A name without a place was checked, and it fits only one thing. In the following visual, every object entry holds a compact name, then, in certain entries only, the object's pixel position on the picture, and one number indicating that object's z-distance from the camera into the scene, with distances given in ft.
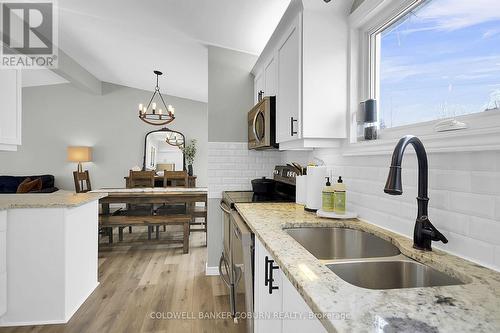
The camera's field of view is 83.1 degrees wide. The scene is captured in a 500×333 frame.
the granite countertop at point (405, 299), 1.85
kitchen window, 3.23
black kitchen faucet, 3.21
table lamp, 18.97
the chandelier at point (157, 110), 13.92
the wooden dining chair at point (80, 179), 15.39
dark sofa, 18.49
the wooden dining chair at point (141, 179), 15.60
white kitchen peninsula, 6.53
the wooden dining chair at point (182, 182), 13.36
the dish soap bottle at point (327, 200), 5.45
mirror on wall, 20.81
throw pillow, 15.26
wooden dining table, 11.85
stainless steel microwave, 7.61
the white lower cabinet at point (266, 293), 3.63
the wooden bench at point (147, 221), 11.82
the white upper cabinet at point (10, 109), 7.16
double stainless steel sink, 3.10
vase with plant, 20.90
